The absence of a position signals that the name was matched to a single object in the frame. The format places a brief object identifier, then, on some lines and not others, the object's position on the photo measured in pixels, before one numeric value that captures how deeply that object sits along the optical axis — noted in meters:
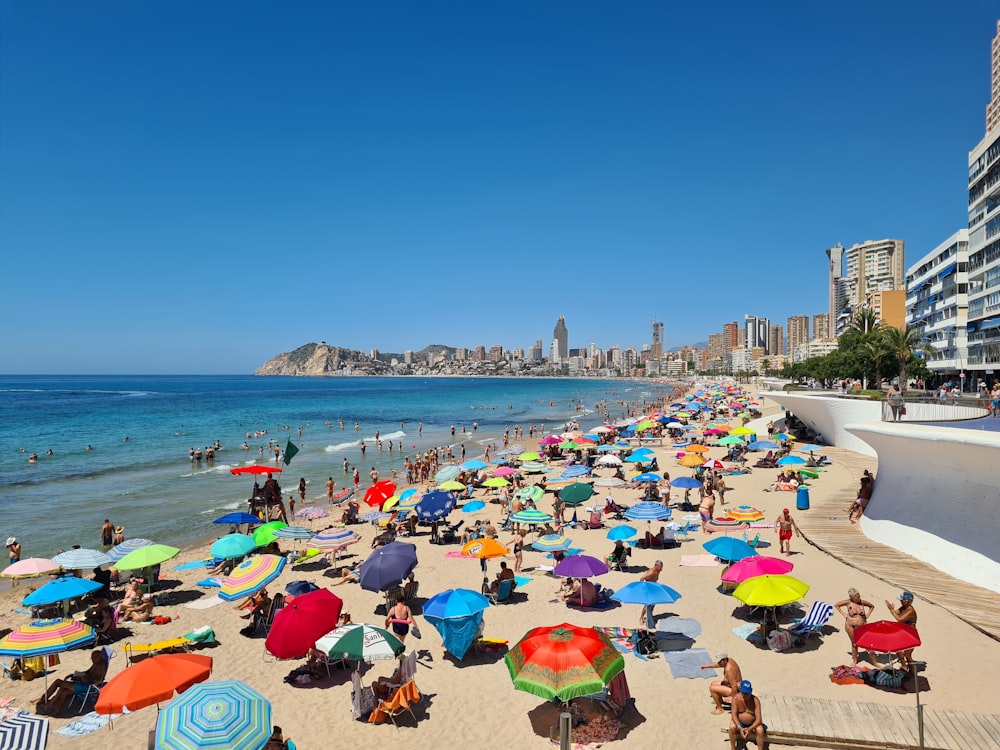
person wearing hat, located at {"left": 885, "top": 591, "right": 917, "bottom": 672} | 8.23
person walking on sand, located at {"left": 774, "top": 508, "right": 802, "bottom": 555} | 13.37
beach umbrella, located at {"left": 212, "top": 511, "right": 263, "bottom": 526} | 16.16
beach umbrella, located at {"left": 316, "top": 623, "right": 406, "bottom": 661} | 7.72
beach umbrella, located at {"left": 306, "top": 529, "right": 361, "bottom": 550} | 14.36
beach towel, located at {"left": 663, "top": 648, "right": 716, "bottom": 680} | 8.51
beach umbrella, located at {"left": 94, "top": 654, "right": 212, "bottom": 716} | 6.24
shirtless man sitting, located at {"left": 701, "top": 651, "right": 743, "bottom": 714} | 7.26
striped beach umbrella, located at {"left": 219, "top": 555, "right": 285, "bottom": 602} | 10.83
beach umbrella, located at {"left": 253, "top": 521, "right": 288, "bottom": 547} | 14.30
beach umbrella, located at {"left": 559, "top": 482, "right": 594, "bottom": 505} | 17.00
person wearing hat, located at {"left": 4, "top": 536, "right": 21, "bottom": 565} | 15.14
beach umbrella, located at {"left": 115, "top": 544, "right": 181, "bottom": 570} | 12.15
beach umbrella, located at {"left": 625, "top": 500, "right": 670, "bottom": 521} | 14.78
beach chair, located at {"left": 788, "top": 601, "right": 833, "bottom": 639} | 9.16
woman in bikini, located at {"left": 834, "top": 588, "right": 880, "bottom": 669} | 8.48
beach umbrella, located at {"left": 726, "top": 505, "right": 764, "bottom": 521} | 15.79
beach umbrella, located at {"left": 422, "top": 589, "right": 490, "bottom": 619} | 8.84
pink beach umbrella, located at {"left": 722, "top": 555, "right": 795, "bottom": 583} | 9.59
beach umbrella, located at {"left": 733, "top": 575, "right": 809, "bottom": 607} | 8.71
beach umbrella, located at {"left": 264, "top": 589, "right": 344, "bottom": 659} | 7.93
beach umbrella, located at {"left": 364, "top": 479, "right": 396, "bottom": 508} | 18.34
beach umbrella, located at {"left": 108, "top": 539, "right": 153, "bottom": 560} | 12.74
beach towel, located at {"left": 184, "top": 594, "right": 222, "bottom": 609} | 12.27
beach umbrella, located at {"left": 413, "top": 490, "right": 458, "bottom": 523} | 16.42
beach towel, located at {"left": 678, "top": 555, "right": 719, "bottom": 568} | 13.49
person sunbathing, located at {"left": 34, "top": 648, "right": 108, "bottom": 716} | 8.17
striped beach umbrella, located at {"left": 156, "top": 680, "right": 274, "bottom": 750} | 5.52
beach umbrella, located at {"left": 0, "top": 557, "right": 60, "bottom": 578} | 11.93
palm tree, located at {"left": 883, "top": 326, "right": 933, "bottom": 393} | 35.28
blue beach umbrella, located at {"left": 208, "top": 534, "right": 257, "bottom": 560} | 13.23
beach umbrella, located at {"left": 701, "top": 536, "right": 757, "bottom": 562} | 11.66
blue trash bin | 17.36
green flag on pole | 19.67
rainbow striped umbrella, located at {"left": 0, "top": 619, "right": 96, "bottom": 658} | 8.30
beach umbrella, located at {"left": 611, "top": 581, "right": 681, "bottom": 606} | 9.27
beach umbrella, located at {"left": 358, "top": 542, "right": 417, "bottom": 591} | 10.55
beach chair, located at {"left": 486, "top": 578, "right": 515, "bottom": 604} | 11.69
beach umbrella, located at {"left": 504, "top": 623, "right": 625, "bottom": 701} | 6.52
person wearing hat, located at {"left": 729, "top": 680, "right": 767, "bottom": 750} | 6.52
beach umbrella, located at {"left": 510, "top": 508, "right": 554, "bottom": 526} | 14.93
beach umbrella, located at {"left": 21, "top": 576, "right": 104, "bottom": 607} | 10.38
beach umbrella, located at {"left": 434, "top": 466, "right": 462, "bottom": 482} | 22.14
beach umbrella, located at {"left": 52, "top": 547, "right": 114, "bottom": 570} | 11.95
